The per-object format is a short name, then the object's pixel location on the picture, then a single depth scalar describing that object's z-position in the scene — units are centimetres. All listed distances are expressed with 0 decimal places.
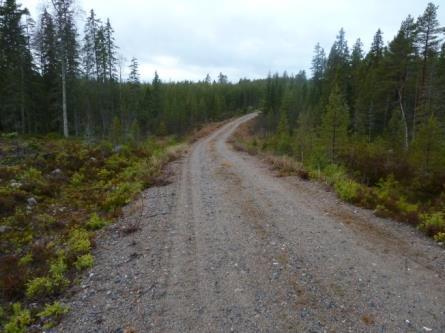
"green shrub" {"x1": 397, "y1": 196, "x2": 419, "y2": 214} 682
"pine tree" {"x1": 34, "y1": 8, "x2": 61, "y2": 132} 2580
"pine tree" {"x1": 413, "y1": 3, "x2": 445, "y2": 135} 2145
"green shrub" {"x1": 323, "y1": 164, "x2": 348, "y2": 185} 962
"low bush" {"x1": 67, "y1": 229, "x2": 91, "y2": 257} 538
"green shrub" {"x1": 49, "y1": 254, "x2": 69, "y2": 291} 425
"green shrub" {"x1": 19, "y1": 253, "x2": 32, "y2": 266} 521
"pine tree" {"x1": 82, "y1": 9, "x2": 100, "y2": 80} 3083
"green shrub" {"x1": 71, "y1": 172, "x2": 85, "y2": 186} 1124
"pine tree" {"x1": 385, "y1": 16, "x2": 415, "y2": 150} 2455
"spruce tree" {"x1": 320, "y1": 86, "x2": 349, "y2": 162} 1683
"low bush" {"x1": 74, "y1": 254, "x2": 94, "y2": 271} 482
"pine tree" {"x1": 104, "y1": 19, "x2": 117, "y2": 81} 3294
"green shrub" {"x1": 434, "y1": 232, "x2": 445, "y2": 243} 537
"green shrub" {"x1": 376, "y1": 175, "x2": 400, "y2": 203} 768
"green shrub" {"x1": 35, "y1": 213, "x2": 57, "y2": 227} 719
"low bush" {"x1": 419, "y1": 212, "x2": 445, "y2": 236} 564
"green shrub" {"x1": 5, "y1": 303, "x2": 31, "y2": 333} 341
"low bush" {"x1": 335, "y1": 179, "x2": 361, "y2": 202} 794
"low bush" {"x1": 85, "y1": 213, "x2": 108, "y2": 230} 677
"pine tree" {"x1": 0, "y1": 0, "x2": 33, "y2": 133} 2583
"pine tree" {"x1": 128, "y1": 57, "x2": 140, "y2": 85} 3866
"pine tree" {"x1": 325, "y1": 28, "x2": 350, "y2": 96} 3809
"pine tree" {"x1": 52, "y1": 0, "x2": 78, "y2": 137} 2236
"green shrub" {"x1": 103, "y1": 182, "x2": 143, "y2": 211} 835
